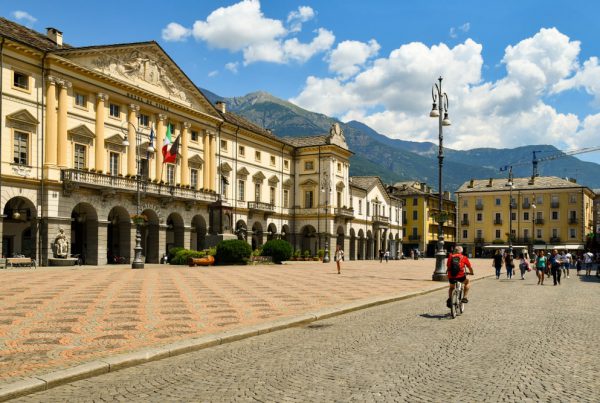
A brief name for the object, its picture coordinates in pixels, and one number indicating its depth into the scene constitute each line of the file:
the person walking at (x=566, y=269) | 37.83
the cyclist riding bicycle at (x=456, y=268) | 14.12
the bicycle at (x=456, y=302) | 13.77
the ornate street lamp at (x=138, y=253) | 34.00
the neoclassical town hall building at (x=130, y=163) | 36.31
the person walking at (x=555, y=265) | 27.94
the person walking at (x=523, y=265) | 34.44
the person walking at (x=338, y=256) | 33.88
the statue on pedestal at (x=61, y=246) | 35.97
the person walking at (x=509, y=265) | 33.81
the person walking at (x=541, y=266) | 28.89
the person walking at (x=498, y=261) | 33.88
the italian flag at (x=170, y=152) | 41.16
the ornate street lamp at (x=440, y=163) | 27.38
